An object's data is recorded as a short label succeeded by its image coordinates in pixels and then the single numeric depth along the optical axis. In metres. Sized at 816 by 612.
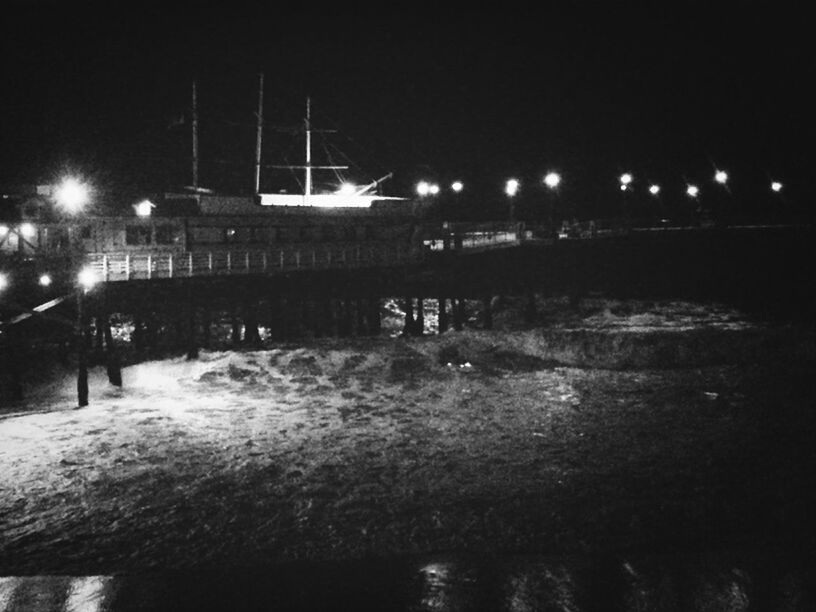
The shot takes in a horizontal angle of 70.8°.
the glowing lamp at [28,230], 27.49
